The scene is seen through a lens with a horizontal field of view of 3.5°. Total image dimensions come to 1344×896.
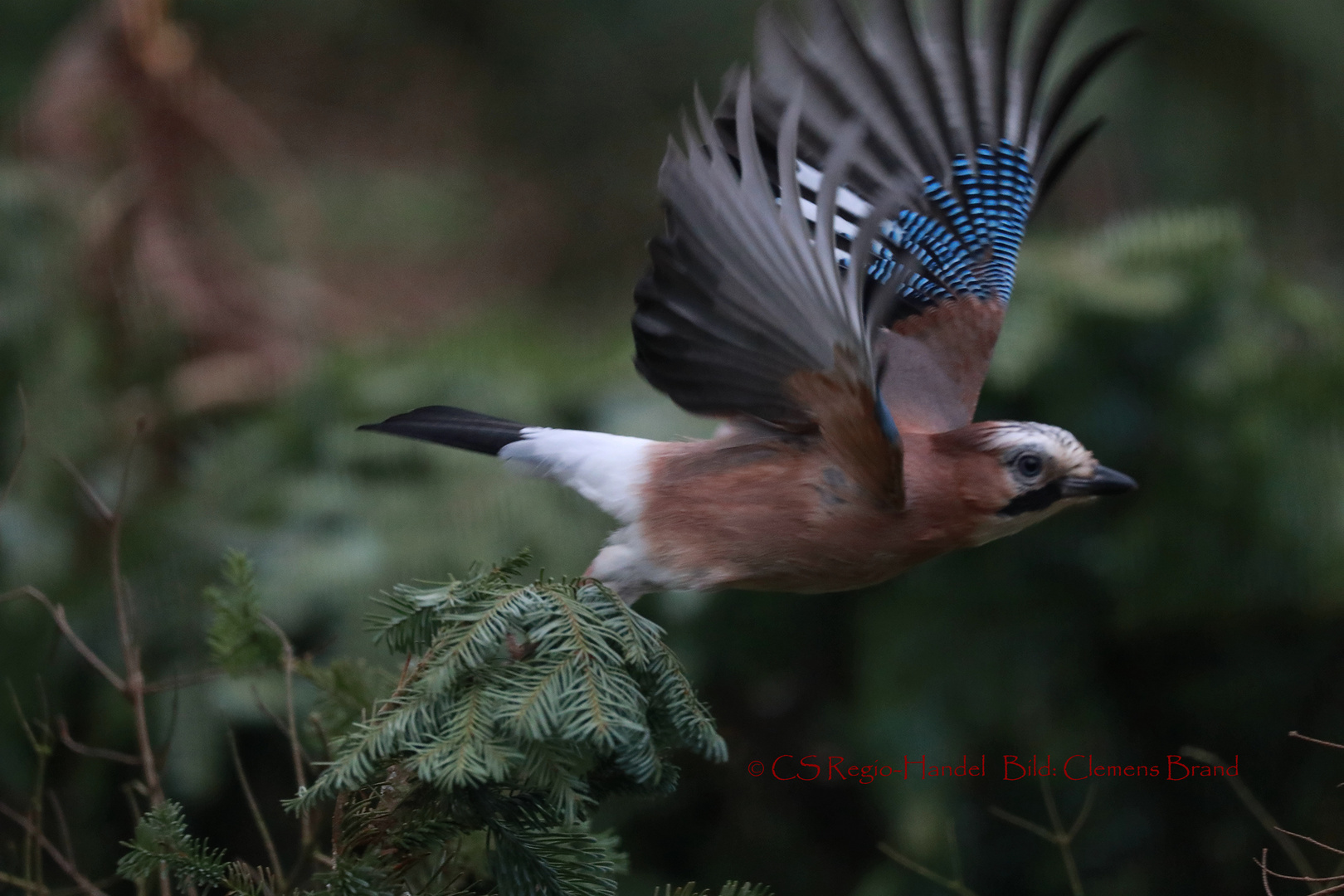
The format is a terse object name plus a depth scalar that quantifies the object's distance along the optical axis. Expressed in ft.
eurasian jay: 28.54
